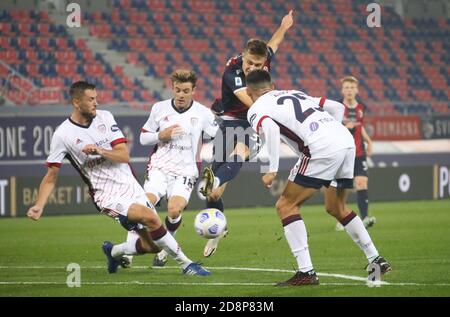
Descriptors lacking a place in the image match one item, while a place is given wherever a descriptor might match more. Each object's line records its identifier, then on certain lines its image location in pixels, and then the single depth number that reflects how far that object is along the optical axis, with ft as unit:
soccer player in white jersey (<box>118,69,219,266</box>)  71.26
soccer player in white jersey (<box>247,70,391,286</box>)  57.16
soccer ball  67.51
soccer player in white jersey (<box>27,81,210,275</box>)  62.03
